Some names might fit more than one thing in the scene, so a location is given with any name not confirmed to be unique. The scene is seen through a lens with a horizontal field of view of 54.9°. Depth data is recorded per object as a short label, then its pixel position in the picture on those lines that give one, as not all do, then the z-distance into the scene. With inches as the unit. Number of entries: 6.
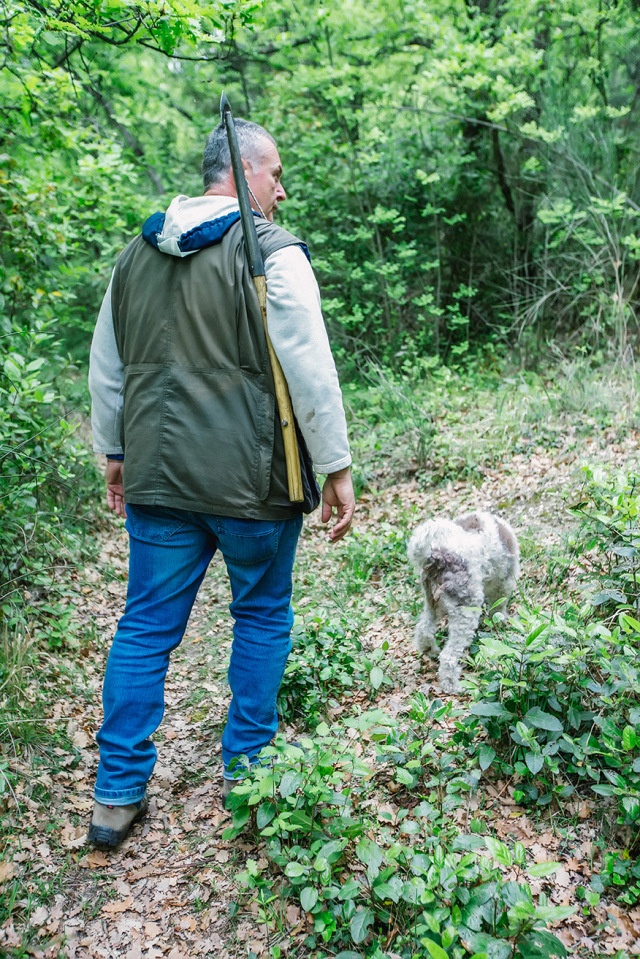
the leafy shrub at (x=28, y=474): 144.9
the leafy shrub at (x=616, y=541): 102.3
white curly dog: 120.3
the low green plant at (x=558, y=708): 84.1
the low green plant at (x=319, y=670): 116.9
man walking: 82.6
